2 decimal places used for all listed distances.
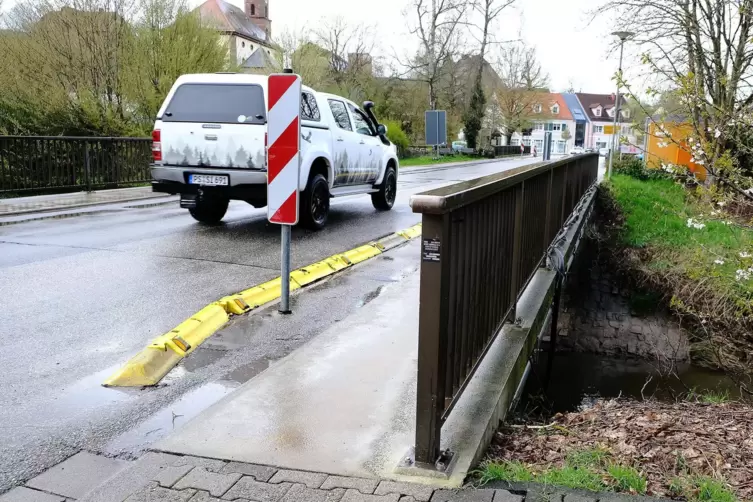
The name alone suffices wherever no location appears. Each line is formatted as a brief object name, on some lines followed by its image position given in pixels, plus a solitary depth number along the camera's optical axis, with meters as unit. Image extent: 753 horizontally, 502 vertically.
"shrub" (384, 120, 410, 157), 38.94
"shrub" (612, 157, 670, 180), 26.66
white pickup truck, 8.68
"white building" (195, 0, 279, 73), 40.75
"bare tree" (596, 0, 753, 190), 5.06
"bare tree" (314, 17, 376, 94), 44.56
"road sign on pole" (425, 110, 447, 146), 37.91
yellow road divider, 4.10
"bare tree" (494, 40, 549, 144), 67.75
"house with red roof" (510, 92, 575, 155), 91.82
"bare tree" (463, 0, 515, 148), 53.78
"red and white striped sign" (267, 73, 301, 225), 5.27
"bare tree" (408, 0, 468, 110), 46.44
